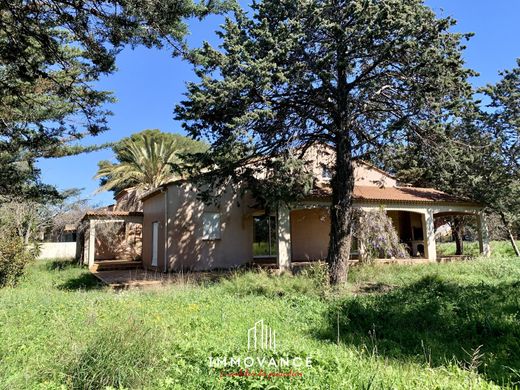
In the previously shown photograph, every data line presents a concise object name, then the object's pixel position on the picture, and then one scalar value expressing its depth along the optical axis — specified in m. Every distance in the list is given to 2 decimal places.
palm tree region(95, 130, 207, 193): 27.69
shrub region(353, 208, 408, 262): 17.41
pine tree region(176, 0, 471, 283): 11.35
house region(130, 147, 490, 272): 17.33
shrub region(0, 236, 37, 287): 14.25
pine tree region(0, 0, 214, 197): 5.86
